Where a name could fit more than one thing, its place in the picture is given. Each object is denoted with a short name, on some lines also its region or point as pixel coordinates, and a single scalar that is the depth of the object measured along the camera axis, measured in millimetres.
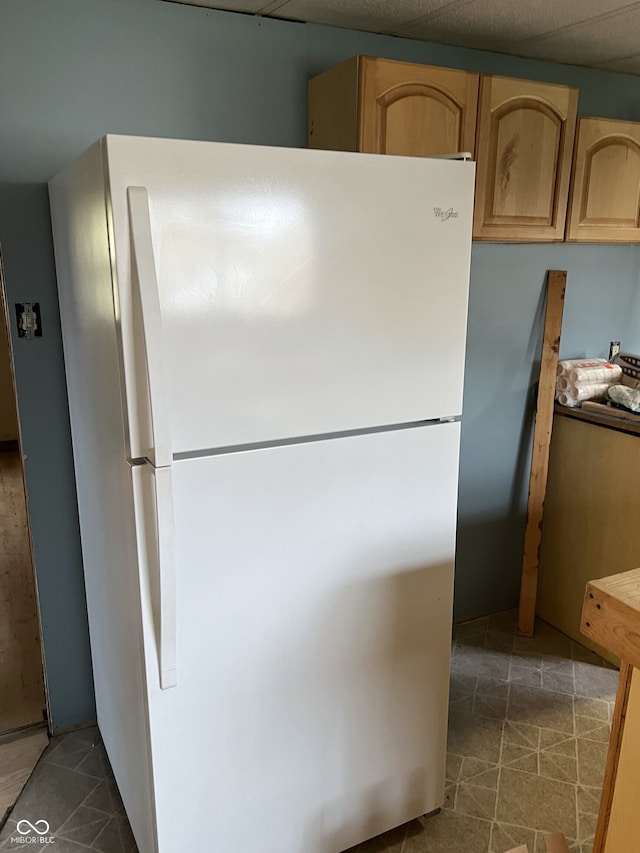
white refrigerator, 1240
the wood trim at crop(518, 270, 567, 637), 2613
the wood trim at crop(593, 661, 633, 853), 1218
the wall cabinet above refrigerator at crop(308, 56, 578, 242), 1893
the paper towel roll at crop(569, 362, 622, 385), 2643
